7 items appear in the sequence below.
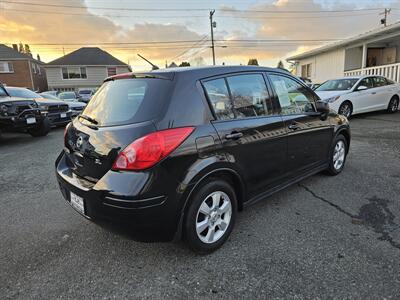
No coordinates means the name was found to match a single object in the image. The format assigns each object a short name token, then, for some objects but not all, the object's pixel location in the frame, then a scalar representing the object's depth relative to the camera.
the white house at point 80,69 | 34.59
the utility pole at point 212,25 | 33.48
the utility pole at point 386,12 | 32.99
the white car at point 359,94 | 9.49
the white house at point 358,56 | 13.64
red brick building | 31.91
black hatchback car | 2.18
